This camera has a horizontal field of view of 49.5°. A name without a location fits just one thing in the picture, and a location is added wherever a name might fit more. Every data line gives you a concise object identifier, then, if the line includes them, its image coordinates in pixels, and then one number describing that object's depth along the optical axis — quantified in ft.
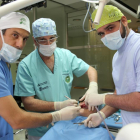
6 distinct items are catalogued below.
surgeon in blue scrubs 3.09
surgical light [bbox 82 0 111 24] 2.48
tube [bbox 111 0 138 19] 5.07
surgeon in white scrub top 3.21
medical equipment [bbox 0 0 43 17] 2.30
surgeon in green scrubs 4.50
